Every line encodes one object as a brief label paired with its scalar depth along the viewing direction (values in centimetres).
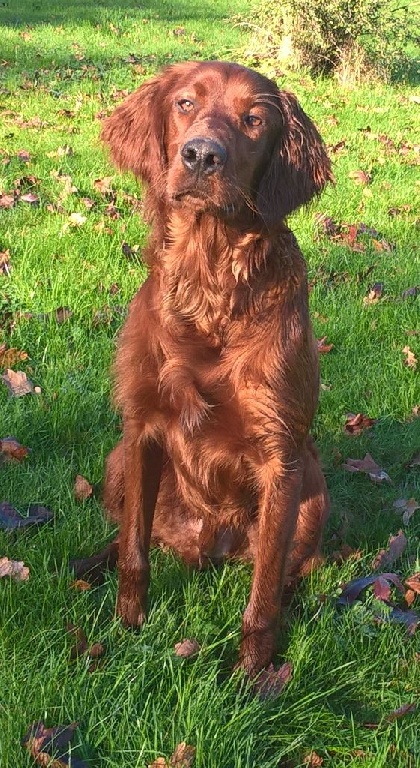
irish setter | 266
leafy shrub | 1138
